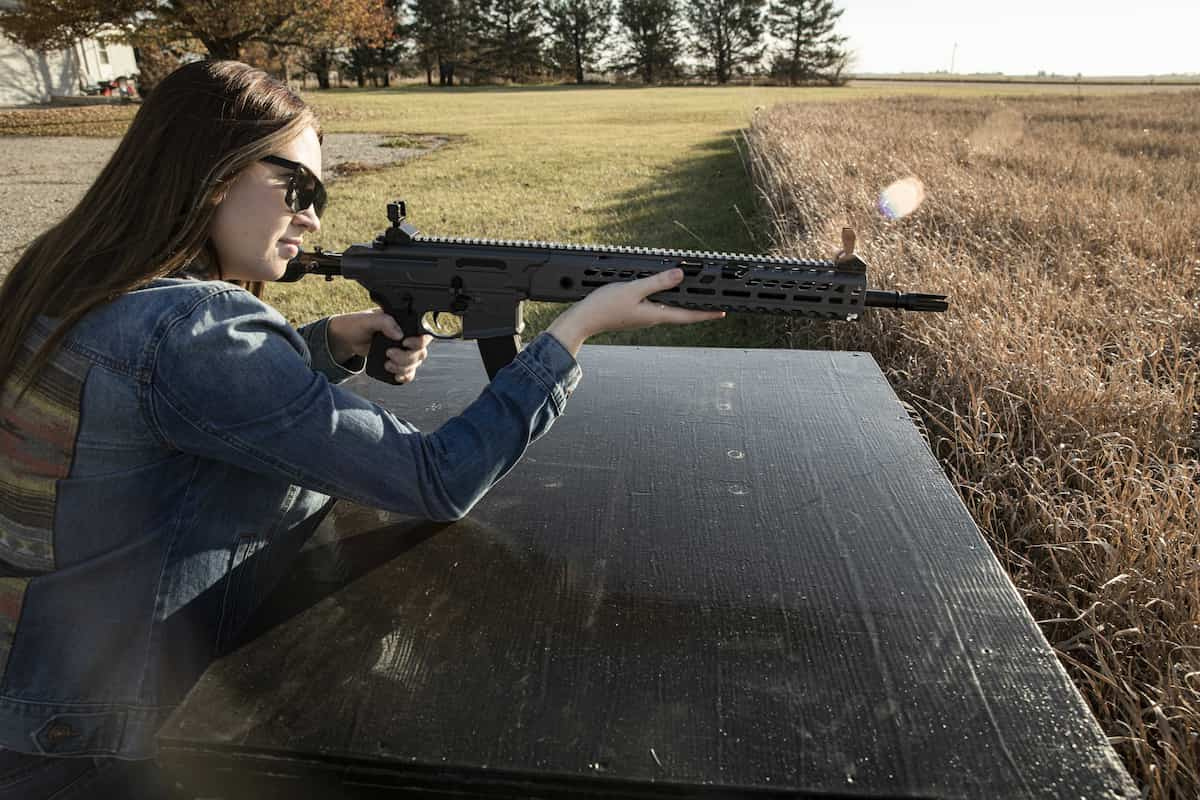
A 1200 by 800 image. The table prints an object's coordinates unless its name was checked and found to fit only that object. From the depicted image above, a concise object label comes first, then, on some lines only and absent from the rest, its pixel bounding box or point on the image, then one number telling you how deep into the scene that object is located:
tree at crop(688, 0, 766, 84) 67.31
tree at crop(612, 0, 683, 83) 66.06
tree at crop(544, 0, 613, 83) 66.88
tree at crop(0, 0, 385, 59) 23.17
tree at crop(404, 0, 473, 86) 61.53
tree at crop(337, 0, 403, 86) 58.65
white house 30.06
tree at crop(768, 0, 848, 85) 67.00
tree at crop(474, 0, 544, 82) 64.44
